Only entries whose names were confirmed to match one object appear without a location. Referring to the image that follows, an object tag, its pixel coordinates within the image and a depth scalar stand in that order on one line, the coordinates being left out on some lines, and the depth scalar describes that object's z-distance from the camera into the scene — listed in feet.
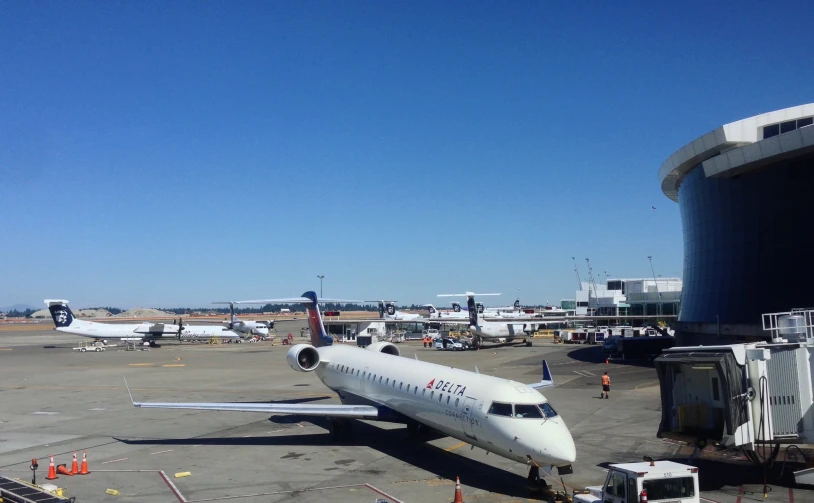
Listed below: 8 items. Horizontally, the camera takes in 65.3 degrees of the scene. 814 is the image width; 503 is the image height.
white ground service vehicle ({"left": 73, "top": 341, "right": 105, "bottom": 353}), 266.98
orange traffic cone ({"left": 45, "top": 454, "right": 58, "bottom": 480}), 61.02
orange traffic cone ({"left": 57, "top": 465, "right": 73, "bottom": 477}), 63.00
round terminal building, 133.28
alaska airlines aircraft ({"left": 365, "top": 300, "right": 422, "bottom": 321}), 350.43
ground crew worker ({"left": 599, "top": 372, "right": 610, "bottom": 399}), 113.09
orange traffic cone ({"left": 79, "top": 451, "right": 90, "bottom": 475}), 62.95
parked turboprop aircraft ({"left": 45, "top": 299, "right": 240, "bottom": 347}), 283.79
